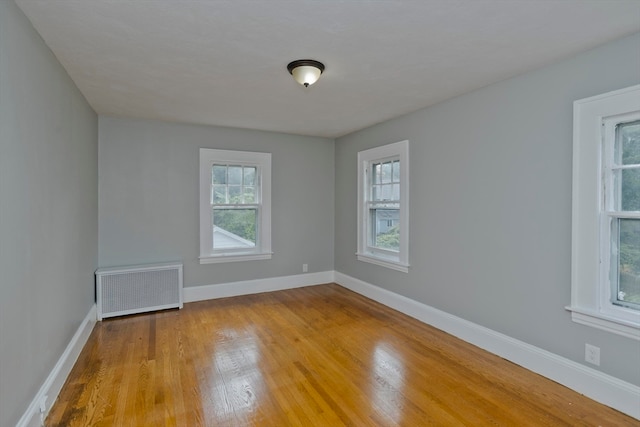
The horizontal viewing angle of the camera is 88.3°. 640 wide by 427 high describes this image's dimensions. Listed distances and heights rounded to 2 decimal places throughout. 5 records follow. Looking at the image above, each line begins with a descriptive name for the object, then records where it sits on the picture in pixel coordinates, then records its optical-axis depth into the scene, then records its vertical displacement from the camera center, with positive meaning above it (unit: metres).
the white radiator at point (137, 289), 3.95 -0.98
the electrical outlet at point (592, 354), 2.34 -1.03
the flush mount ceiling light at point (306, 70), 2.57 +1.12
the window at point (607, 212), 2.23 +0.00
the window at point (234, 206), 4.68 +0.08
